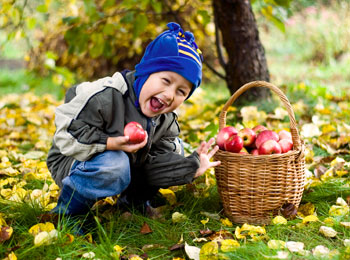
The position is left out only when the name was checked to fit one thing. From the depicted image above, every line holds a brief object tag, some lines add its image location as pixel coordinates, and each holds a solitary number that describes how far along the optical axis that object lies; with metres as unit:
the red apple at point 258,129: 2.29
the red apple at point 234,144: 2.00
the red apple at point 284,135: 2.16
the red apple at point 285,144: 2.05
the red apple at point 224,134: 2.07
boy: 1.84
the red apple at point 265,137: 2.05
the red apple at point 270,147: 1.97
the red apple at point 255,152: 2.06
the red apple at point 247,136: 2.14
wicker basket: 1.94
